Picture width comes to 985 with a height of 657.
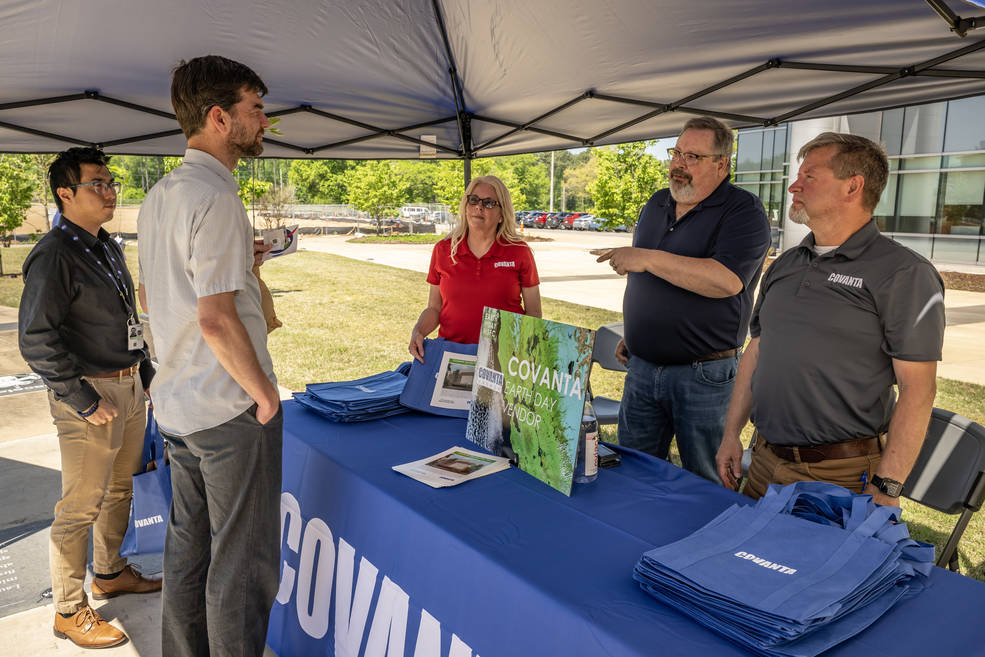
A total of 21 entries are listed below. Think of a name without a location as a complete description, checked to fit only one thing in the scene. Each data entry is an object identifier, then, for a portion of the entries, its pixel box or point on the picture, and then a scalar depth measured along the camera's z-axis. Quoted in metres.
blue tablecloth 1.13
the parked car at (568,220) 43.72
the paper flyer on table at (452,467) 1.73
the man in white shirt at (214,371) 1.59
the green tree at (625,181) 19.30
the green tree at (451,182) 30.81
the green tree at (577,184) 61.41
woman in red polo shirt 2.79
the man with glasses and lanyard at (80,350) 2.33
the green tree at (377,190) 34.16
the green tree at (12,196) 15.45
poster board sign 1.59
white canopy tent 2.58
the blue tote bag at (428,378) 2.32
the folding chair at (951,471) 2.04
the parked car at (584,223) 41.56
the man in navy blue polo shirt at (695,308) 2.43
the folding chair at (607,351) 3.99
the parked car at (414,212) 40.91
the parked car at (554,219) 44.44
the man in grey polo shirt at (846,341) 1.67
